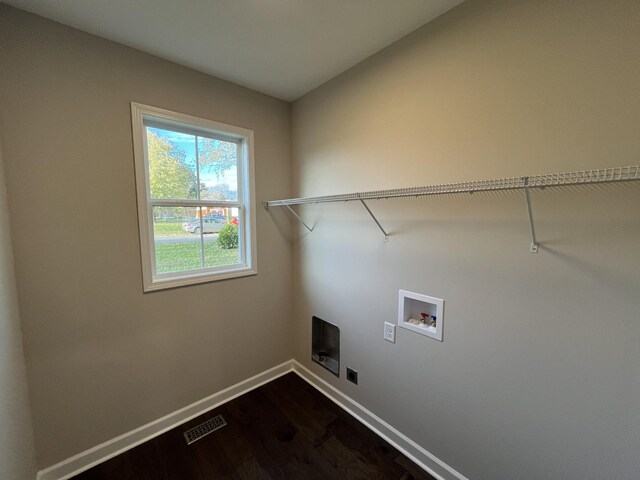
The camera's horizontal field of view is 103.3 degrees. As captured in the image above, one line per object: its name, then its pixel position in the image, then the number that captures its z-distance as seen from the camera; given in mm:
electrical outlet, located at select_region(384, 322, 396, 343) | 1613
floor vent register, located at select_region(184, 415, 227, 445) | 1717
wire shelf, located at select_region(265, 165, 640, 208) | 753
